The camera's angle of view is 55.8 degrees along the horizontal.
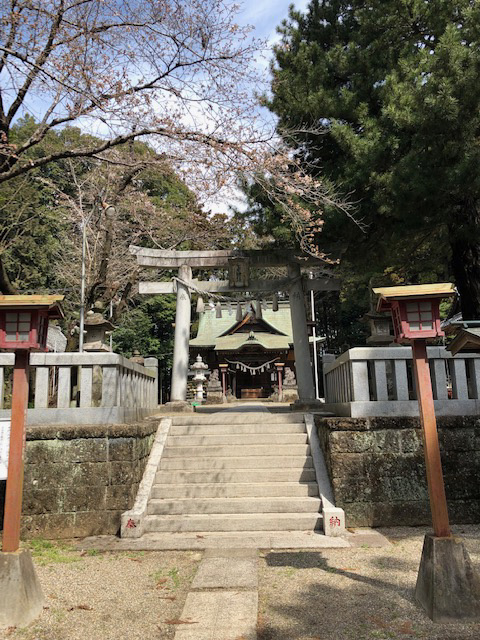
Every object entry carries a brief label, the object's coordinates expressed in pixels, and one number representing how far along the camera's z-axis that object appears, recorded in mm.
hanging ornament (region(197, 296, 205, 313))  12148
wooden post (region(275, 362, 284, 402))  23736
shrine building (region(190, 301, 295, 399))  24031
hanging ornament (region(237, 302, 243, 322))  12664
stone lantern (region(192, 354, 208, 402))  21516
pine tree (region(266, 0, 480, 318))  7133
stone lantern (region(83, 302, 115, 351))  8445
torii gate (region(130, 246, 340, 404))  10844
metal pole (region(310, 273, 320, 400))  23752
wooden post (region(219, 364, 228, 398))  24534
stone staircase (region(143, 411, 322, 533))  5586
